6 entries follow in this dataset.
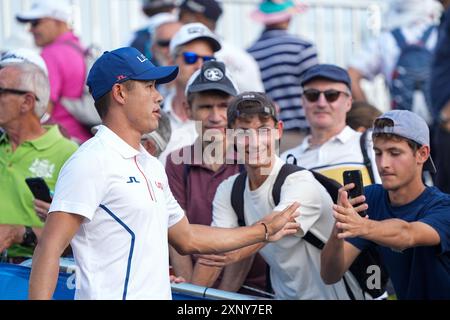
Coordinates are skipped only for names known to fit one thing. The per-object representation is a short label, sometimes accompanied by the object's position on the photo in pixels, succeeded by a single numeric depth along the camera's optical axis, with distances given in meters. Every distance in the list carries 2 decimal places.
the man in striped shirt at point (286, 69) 18.16
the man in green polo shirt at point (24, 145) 13.97
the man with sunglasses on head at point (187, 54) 16.80
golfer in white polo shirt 9.73
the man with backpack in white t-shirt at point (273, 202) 13.12
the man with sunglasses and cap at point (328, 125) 14.84
